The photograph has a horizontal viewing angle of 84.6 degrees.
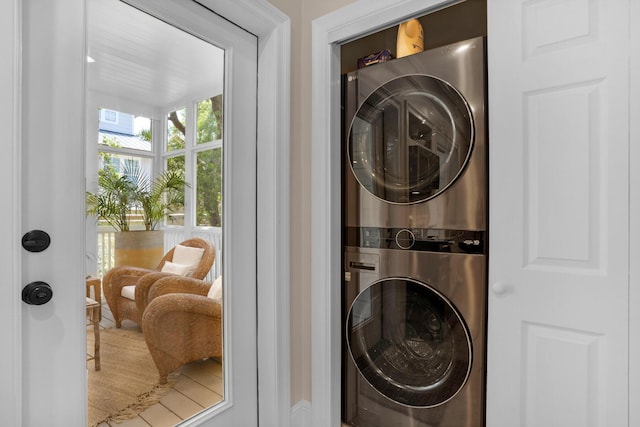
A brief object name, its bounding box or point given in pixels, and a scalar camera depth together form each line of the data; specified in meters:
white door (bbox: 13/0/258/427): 0.98
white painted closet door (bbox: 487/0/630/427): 1.07
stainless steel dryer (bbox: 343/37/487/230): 1.34
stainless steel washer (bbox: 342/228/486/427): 1.36
